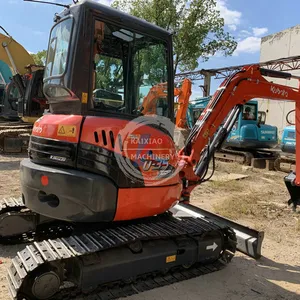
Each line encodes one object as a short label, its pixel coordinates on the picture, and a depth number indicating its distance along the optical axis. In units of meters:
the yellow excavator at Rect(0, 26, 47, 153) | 11.08
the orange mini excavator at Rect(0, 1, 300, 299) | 3.08
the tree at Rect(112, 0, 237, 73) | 21.64
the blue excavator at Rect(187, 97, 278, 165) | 12.43
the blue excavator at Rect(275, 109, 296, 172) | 10.82
